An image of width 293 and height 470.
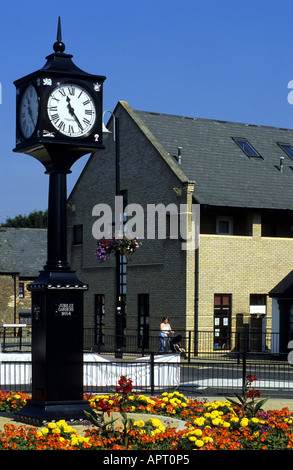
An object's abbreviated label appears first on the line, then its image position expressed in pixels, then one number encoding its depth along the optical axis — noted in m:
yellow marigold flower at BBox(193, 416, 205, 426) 10.66
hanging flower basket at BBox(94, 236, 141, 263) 33.12
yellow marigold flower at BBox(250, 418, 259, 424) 10.76
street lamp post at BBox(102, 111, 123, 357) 31.97
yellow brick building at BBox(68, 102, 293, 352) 36.00
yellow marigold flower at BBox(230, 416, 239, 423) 10.87
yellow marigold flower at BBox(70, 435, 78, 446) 9.35
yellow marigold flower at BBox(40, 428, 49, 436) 9.84
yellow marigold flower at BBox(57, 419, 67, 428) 10.20
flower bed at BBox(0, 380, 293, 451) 9.38
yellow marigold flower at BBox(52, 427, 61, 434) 9.91
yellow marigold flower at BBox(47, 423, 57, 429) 10.05
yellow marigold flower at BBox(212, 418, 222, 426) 10.83
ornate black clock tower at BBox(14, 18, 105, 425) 11.80
